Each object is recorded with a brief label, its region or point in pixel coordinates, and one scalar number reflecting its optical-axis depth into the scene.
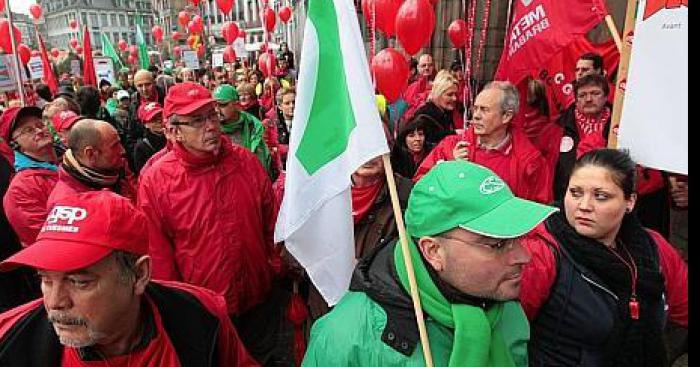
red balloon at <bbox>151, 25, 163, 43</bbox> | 20.65
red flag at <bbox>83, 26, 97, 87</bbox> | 9.04
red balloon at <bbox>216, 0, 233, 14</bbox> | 10.91
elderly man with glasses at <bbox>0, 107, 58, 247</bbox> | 3.01
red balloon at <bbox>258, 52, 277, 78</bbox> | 7.72
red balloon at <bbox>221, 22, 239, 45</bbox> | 14.54
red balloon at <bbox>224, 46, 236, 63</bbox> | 15.75
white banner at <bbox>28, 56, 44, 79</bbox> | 8.59
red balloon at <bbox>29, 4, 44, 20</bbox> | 13.19
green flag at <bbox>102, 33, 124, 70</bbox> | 15.16
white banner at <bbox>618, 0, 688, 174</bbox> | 1.92
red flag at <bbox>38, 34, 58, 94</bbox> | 8.46
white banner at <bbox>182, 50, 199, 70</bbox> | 12.06
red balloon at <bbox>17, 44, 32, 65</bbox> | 11.41
